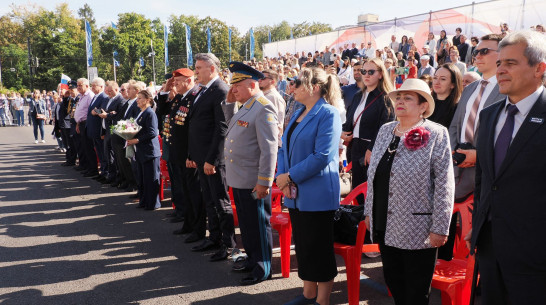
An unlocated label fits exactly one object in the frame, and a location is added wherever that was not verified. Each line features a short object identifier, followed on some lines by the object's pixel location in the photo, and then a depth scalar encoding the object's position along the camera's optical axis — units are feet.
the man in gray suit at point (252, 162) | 12.94
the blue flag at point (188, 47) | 118.11
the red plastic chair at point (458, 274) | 9.44
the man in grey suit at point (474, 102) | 11.97
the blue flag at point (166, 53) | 131.76
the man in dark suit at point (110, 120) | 27.76
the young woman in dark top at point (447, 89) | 14.53
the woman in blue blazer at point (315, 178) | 10.78
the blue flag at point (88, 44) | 104.20
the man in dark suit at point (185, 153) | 17.48
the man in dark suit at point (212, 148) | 15.55
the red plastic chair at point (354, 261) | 11.44
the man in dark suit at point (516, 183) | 6.66
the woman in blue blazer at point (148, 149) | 22.71
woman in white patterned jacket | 8.63
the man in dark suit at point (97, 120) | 29.94
